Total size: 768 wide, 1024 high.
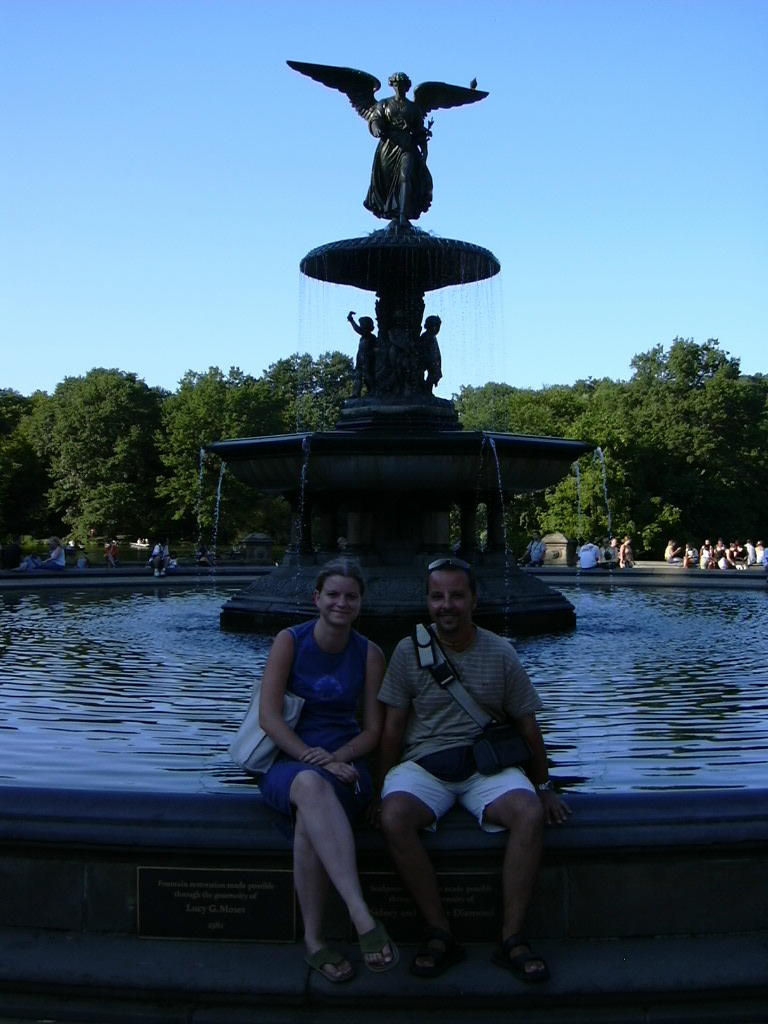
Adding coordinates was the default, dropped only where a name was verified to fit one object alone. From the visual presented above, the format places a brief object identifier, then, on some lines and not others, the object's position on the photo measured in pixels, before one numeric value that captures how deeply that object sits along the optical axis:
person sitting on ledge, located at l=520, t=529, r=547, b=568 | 29.05
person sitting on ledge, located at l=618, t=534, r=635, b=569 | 30.61
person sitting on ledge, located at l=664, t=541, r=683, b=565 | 35.04
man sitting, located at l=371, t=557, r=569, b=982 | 3.67
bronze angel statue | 16.36
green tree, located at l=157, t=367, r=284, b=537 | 55.22
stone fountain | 12.54
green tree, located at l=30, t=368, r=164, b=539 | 59.25
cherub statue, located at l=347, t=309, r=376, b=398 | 16.34
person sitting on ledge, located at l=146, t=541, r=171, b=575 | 21.64
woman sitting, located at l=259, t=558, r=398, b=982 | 3.58
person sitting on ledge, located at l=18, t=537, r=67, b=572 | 21.63
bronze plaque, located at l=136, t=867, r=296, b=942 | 3.81
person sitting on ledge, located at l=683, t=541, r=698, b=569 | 31.88
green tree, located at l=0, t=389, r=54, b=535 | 63.78
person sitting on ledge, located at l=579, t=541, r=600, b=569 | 23.33
